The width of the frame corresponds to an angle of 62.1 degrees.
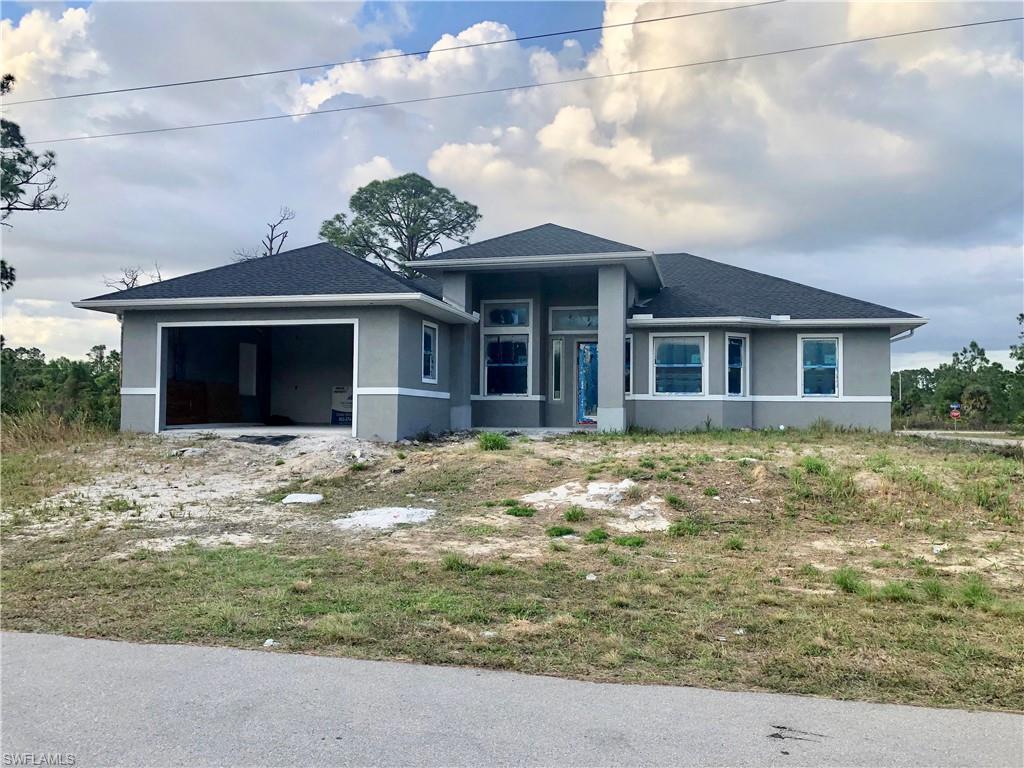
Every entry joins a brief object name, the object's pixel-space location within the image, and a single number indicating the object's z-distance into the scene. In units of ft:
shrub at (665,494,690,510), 34.28
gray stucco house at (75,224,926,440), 55.83
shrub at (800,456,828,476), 38.90
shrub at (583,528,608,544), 29.68
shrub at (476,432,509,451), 47.67
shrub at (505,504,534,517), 33.86
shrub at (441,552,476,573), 25.41
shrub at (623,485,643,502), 35.45
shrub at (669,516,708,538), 30.86
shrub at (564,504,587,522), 32.73
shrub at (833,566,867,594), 22.93
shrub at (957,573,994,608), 21.49
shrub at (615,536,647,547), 29.10
